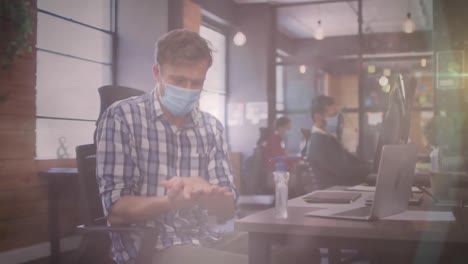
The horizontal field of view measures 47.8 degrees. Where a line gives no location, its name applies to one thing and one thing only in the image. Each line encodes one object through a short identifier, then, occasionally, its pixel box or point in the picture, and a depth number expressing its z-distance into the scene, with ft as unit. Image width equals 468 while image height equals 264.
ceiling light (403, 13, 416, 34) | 25.60
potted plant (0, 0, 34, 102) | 12.46
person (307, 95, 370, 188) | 14.19
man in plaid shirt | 5.18
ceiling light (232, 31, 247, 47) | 25.90
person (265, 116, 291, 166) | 24.66
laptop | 4.71
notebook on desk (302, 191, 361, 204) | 6.27
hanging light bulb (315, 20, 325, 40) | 27.09
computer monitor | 6.16
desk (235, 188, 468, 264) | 4.24
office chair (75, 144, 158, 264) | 4.93
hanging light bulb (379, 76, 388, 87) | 29.23
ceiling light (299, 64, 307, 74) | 31.32
